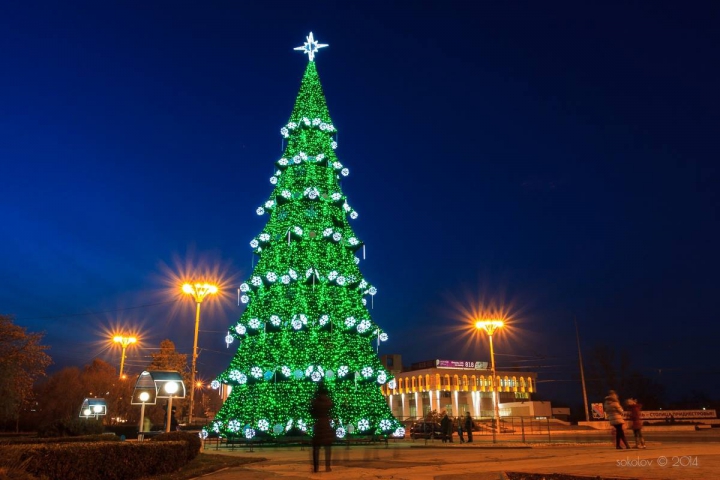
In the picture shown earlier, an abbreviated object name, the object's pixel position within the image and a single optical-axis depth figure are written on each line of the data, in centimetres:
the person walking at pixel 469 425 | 2695
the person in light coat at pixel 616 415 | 1703
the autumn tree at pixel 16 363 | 3412
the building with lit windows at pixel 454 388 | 9294
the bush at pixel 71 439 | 1765
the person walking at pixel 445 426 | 2875
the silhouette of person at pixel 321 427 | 1181
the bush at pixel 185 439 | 1344
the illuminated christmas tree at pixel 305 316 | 2314
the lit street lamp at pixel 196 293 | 2606
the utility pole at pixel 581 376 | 4859
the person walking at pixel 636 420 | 1756
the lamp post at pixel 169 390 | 1997
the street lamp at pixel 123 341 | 4284
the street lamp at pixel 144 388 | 2288
